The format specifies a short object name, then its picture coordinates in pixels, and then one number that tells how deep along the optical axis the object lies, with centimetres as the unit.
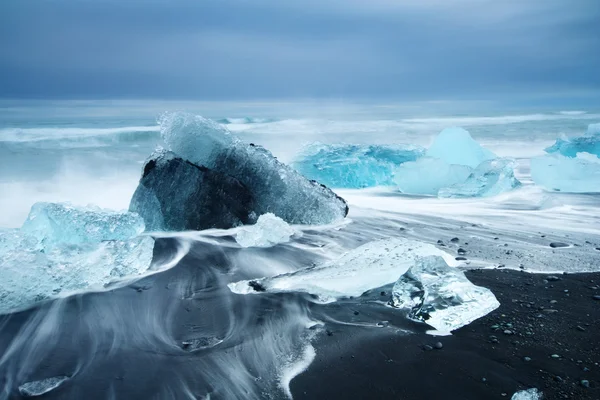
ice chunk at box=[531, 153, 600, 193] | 685
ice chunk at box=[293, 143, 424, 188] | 771
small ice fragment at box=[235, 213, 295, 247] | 388
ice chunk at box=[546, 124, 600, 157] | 1005
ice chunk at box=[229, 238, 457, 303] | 278
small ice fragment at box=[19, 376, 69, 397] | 180
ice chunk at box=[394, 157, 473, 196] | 701
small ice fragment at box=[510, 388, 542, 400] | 165
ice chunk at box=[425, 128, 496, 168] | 830
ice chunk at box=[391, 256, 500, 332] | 230
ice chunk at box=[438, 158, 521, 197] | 654
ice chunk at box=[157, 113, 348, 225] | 467
